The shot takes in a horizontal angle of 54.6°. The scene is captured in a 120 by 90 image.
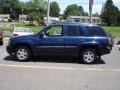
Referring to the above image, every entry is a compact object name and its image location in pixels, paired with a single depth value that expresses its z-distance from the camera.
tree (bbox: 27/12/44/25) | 35.32
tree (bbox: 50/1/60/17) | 65.11
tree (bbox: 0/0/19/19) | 56.05
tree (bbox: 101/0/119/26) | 40.02
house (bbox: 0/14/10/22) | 54.75
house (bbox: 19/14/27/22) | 53.09
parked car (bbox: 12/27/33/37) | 8.36
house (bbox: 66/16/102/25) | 51.16
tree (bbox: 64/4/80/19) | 63.27
